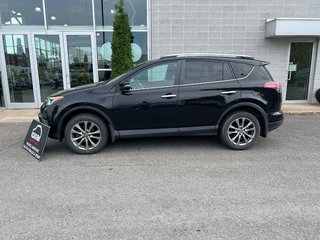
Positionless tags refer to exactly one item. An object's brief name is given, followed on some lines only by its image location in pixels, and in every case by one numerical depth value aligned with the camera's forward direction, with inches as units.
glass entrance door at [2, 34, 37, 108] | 343.3
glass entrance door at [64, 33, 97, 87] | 349.4
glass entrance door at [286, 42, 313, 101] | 366.0
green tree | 310.3
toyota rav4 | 181.9
